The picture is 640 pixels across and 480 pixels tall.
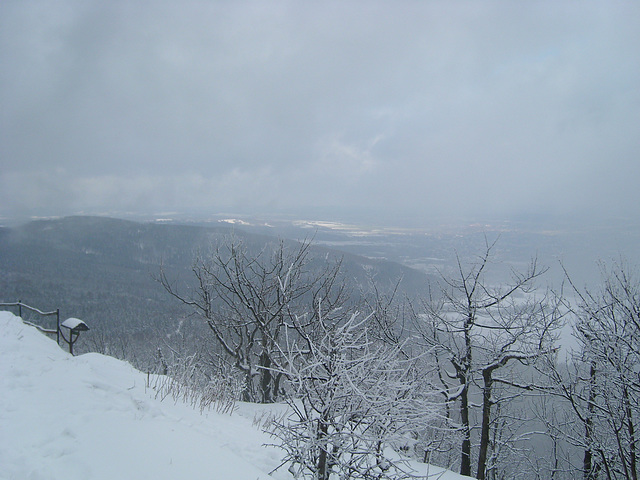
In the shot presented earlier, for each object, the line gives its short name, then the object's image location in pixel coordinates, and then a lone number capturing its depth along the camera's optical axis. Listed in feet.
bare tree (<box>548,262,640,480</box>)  23.16
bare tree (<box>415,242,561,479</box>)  30.22
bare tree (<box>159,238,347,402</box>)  40.37
